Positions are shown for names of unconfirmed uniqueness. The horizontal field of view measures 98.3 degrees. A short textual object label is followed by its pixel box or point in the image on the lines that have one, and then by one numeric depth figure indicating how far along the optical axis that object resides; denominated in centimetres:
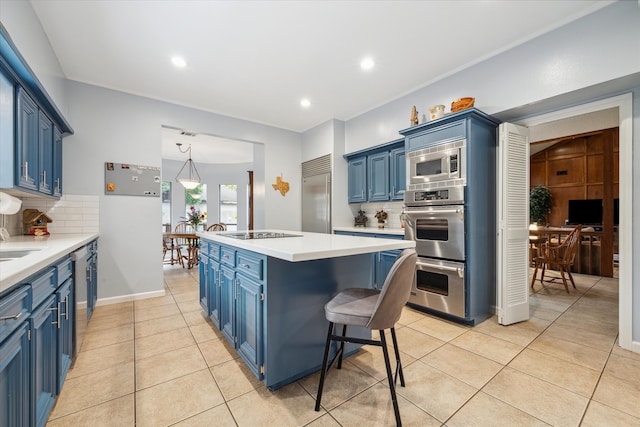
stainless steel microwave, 276
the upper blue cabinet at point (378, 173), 383
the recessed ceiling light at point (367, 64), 298
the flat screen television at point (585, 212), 572
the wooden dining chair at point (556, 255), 401
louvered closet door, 274
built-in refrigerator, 460
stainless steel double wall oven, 272
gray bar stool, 137
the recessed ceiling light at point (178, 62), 291
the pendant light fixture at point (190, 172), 811
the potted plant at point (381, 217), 430
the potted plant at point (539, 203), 633
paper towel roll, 201
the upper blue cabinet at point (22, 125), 176
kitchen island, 163
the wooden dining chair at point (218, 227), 641
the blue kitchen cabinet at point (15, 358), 97
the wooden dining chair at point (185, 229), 564
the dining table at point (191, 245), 522
